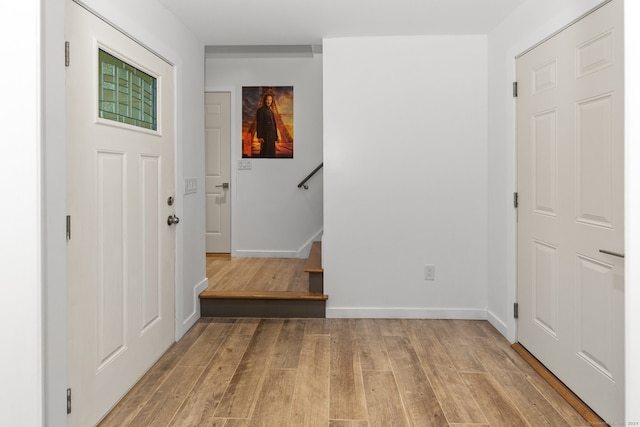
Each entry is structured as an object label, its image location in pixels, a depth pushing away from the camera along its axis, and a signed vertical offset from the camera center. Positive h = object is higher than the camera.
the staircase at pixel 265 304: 3.63 -0.85
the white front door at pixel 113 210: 1.89 -0.04
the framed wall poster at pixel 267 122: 5.31 +1.00
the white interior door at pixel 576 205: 1.95 -0.02
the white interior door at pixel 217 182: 5.43 +0.27
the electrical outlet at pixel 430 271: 3.62 -0.57
